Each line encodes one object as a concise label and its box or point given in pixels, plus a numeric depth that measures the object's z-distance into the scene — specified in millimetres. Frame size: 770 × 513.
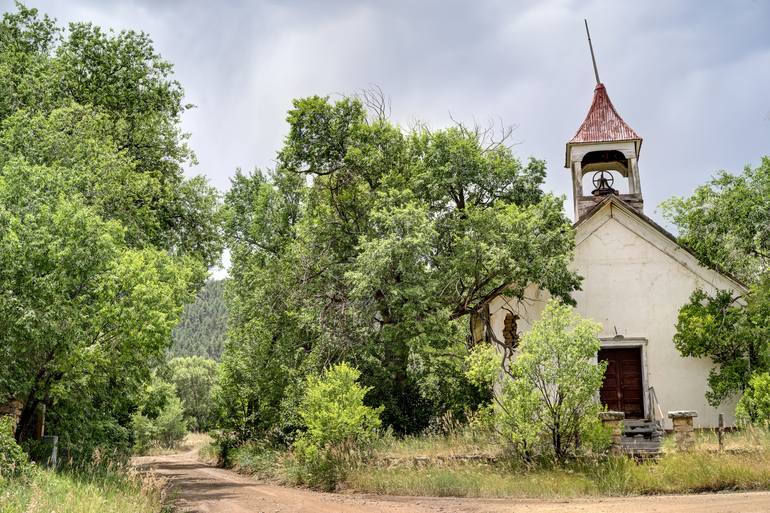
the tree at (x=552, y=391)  15219
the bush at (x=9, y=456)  12430
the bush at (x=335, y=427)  17984
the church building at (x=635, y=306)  21750
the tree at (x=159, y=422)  34062
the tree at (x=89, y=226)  13781
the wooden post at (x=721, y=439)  15073
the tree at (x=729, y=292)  18859
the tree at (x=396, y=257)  20734
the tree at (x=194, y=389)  75250
